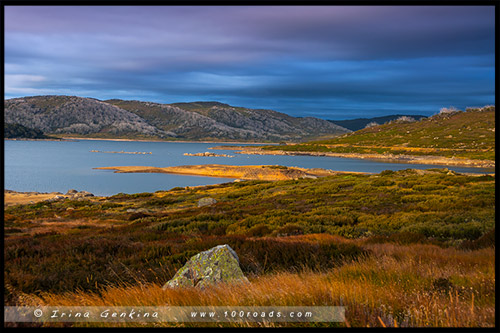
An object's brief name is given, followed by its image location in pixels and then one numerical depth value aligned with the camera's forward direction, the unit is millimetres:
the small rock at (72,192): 56581
